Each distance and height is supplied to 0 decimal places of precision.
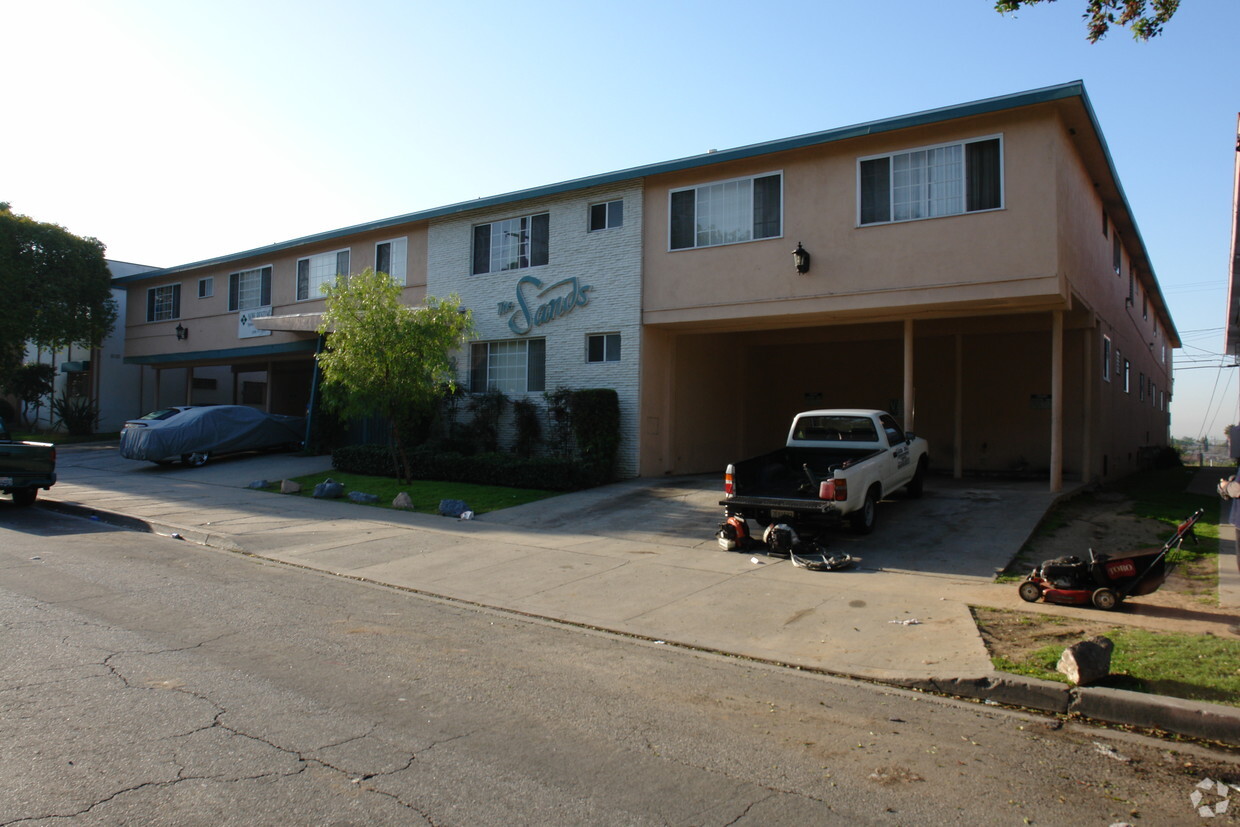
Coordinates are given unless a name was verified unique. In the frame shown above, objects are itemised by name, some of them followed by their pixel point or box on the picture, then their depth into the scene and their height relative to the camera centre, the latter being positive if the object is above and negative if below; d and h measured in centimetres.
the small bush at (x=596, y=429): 1703 -16
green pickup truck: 1430 -98
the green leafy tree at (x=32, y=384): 3275 +119
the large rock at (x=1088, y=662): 538 -154
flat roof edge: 1305 +525
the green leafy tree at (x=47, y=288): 2831 +448
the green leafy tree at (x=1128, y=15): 699 +356
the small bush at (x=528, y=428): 1886 -17
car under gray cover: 2117 -49
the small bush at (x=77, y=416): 3081 -9
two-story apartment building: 1391 +280
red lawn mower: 727 -137
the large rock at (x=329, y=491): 1653 -148
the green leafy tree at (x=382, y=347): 1625 +144
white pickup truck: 1078 -70
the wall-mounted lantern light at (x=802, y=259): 1520 +306
